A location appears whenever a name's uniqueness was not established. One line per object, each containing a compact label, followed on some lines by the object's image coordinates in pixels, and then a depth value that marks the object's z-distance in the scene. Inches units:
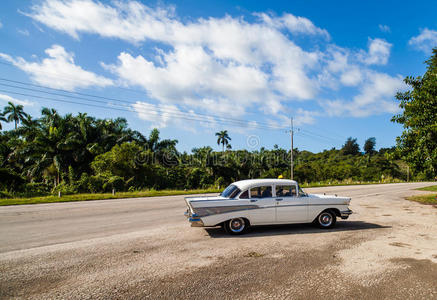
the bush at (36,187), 995.9
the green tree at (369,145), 4746.6
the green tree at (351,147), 4840.1
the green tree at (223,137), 2605.8
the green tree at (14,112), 1957.7
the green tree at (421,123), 481.7
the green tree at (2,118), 1836.6
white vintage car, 286.2
